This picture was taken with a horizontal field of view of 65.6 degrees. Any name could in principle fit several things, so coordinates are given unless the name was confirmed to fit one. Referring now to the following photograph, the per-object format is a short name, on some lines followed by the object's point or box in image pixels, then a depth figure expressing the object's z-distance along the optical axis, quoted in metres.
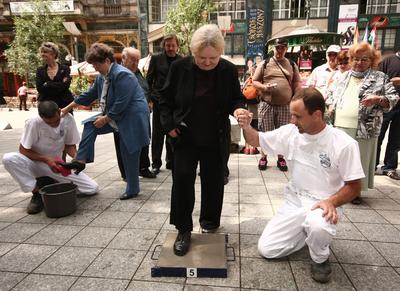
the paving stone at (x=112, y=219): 3.27
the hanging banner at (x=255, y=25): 21.75
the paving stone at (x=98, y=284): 2.21
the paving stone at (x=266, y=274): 2.25
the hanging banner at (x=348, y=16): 21.70
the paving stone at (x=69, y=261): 2.43
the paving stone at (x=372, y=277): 2.24
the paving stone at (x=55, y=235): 2.90
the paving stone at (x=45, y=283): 2.23
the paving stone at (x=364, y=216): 3.36
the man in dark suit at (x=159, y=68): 4.68
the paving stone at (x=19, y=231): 2.97
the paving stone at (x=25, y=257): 2.48
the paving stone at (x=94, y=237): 2.84
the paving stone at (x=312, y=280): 2.22
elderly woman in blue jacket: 3.68
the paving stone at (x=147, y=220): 3.21
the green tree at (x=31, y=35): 20.45
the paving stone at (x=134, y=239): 2.80
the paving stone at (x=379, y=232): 2.95
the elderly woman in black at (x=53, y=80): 4.72
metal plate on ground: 2.35
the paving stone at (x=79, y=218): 3.33
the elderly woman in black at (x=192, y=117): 2.56
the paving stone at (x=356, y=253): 2.56
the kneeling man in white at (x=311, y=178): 2.23
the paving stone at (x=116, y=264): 2.38
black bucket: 3.37
